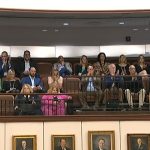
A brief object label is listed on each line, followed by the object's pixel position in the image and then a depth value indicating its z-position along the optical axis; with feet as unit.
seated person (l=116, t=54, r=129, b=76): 41.10
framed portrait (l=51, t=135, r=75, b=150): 32.02
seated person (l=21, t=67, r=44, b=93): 38.13
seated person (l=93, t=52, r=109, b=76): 39.80
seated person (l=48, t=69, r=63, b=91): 36.04
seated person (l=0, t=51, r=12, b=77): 41.55
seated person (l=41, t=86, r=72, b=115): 32.61
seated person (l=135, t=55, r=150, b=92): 40.01
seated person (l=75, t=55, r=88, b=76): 41.70
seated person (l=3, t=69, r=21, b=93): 37.58
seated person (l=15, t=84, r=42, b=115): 32.25
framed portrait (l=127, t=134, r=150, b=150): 32.08
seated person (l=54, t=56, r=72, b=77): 42.47
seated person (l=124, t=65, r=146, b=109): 36.34
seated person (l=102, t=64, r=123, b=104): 34.93
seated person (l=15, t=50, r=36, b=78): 43.27
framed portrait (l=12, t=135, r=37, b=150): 31.80
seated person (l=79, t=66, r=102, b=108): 34.13
